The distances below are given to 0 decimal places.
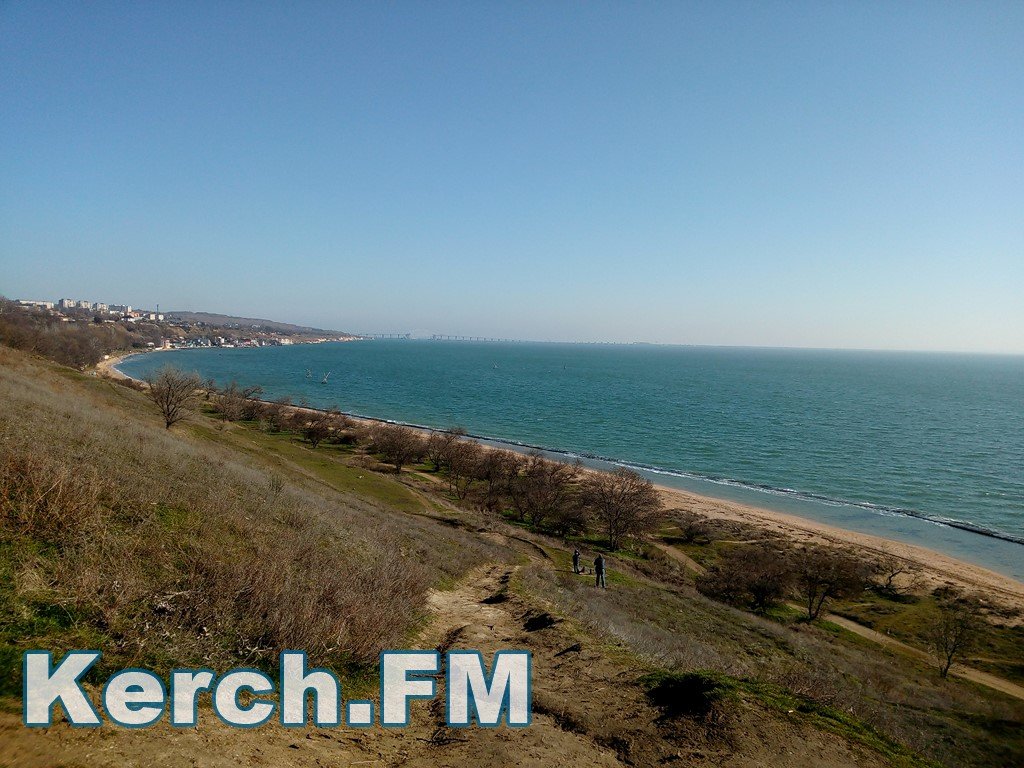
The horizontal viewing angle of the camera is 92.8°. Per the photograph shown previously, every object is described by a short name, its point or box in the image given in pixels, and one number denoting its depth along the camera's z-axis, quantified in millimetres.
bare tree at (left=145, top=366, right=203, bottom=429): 30688
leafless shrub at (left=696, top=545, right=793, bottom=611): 26188
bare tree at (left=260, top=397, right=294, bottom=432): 59406
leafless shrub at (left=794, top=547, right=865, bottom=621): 26359
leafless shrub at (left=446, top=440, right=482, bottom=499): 43784
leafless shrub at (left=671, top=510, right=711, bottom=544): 36188
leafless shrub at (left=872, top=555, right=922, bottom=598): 29531
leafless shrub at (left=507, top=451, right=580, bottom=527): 36531
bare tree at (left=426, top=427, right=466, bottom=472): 49188
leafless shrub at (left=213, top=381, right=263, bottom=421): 58812
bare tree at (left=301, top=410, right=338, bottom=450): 54500
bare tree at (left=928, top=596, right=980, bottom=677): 20939
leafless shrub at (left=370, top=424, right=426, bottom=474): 49641
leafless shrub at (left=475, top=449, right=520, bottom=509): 40719
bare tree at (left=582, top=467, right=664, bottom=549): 33562
